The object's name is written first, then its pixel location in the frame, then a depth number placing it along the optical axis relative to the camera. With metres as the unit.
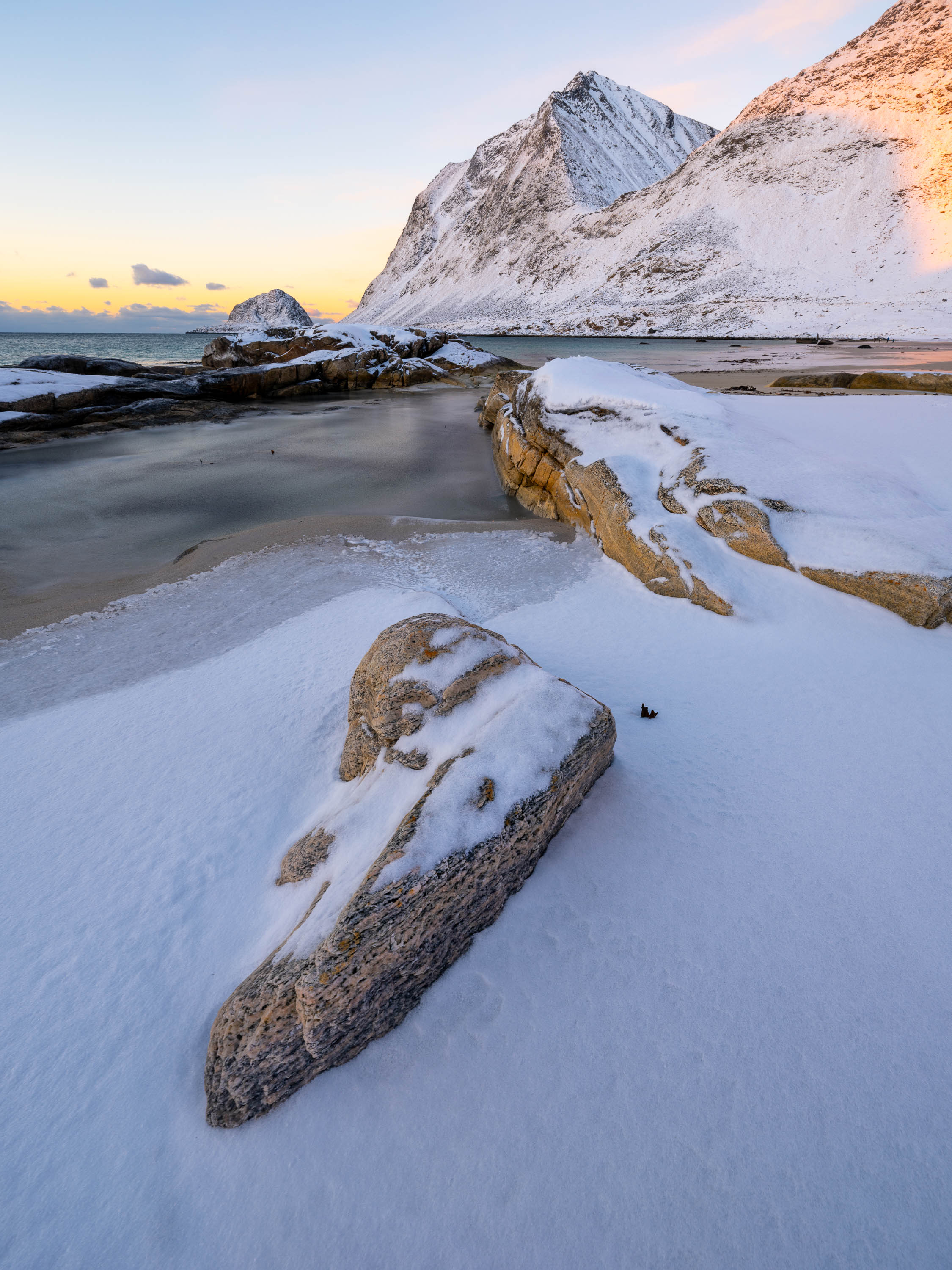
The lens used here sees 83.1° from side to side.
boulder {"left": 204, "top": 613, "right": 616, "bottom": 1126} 2.56
